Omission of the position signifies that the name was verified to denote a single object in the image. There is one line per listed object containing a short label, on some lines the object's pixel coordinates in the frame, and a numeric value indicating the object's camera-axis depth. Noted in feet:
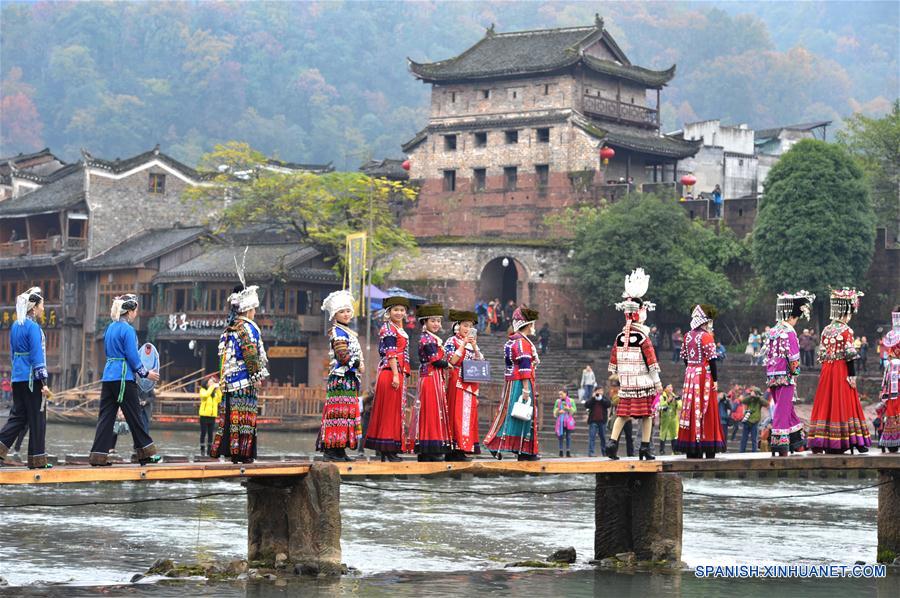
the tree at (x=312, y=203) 183.73
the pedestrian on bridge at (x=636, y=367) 62.64
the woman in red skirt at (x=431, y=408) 61.26
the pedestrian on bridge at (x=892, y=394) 65.77
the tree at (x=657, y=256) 182.50
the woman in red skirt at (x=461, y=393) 62.34
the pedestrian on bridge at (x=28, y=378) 54.19
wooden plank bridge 53.42
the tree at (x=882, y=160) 197.26
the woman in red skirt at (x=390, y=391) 60.54
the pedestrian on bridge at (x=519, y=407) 62.44
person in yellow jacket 97.19
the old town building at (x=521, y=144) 205.77
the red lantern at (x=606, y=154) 205.26
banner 163.32
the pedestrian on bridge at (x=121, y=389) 55.16
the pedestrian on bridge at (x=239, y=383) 55.62
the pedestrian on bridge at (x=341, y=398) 57.82
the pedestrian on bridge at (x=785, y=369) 65.82
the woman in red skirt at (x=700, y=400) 62.13
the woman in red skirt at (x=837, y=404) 64.23
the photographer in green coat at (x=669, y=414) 110.83
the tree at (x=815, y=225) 171.63
